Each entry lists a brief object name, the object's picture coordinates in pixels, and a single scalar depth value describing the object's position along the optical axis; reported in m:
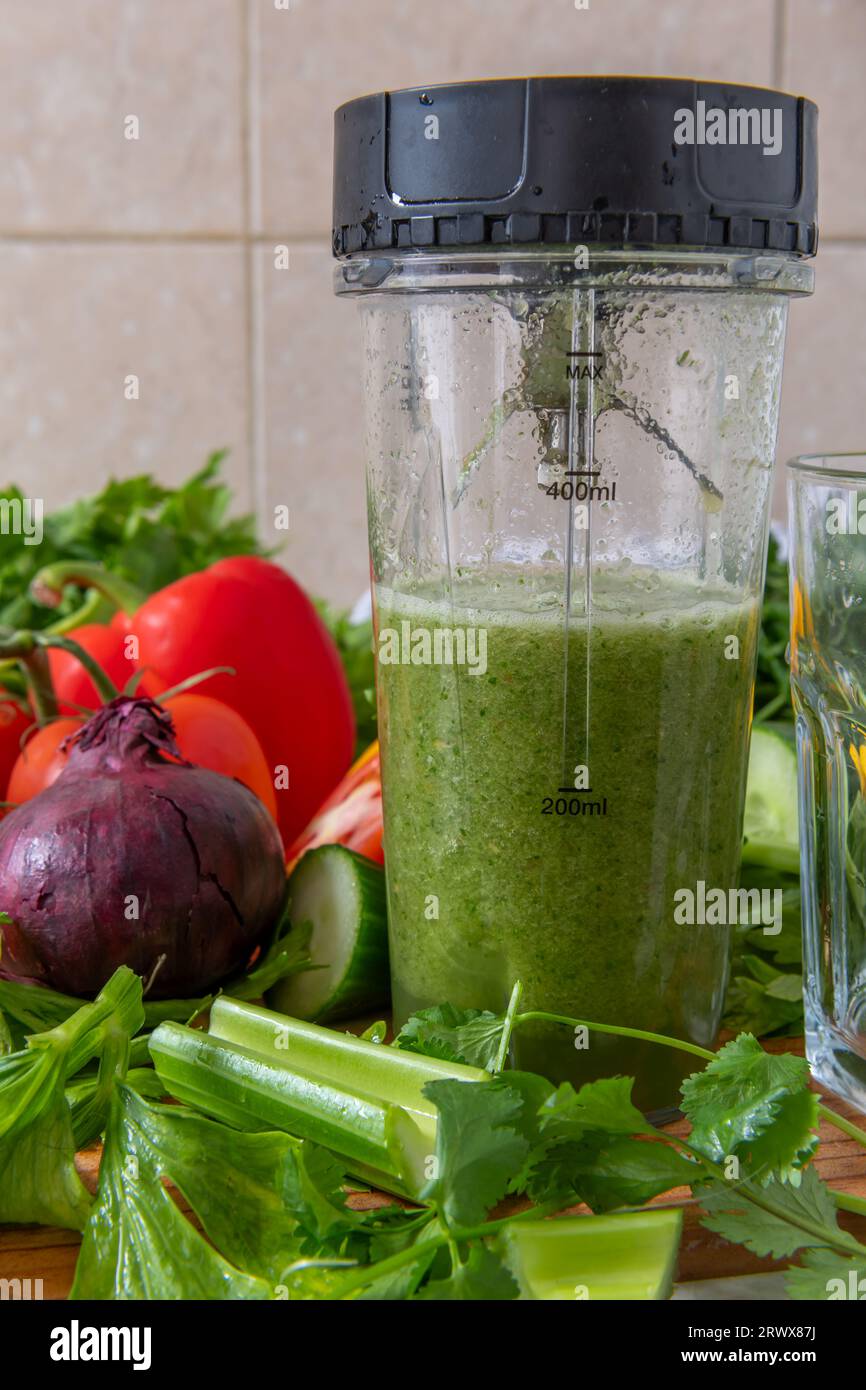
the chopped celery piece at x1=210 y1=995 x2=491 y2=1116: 0.46
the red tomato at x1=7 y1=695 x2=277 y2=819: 0.68
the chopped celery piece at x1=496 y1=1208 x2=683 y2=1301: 0.40
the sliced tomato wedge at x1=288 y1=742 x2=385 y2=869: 0.68
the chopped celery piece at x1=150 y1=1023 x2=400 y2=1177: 0.45
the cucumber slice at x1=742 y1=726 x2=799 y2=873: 0.70
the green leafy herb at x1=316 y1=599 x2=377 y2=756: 0.93
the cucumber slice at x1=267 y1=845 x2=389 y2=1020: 0.59
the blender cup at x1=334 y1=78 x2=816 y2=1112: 0.46
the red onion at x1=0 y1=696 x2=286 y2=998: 0.54
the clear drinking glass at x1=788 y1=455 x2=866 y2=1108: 0.50
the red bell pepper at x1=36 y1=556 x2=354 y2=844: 0.81
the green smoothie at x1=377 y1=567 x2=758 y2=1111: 0.49
